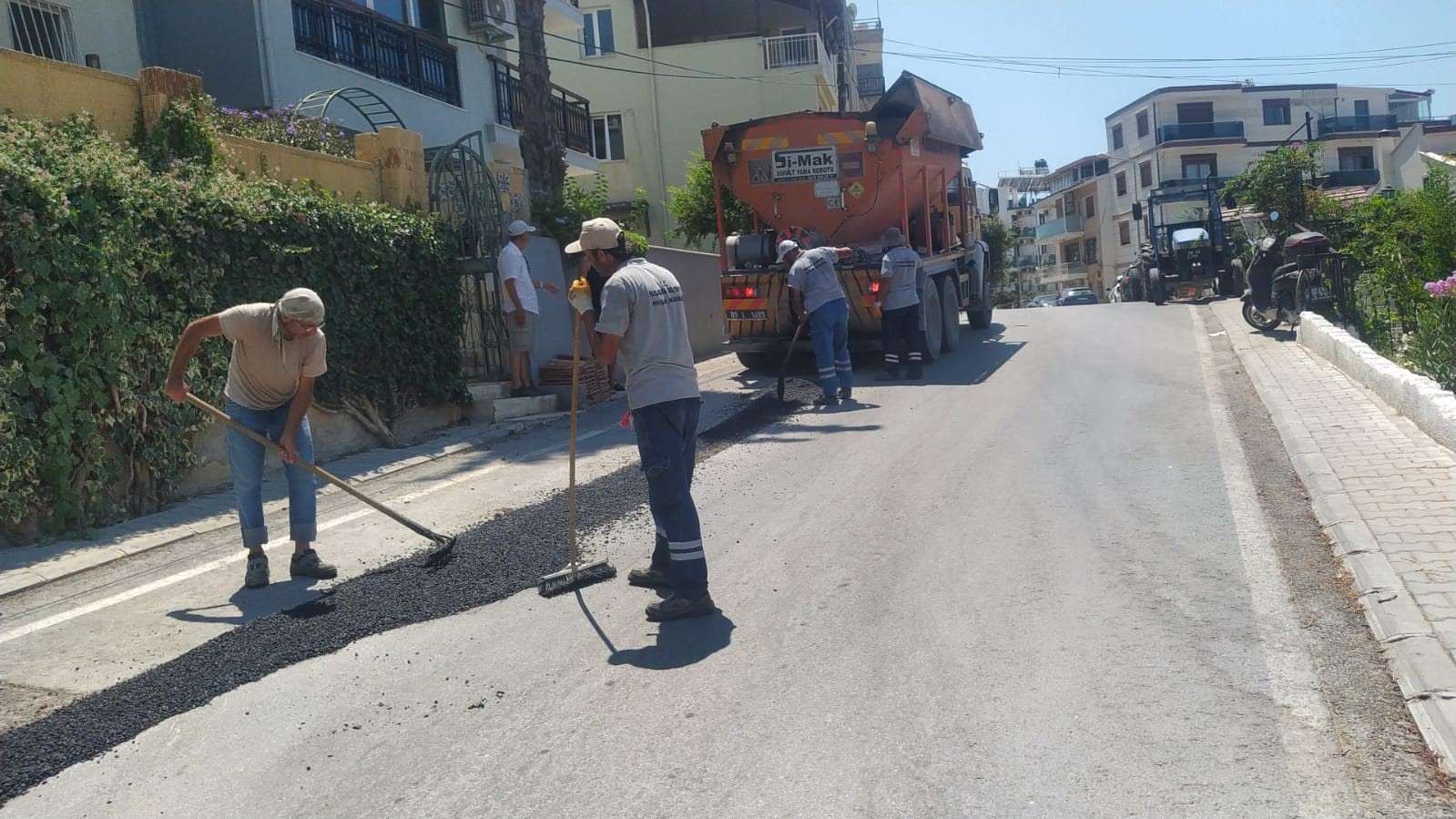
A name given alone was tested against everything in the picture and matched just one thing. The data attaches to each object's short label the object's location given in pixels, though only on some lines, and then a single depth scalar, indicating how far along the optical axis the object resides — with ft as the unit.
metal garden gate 39.93
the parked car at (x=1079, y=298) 158.71
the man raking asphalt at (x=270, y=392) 19.60
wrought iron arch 50.24
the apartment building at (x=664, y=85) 103.19
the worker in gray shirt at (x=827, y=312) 39.50
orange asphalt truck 47.14
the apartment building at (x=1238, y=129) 189.16
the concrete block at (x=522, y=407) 38.70
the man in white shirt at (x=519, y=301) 39.22
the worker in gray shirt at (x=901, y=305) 43.42
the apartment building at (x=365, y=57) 49.80
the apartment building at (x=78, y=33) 42.73
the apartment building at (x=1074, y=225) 222.07
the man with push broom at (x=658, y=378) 17.60
